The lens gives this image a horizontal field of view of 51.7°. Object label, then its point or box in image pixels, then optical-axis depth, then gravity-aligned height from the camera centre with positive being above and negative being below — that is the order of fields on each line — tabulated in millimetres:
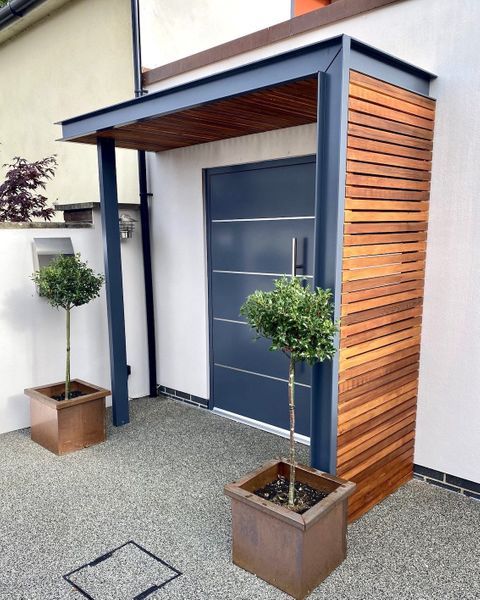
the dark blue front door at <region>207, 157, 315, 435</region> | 3689 -422
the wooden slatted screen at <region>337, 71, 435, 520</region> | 2408 -389
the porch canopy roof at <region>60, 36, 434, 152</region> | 2316 +599
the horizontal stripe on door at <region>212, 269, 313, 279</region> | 3814 -525
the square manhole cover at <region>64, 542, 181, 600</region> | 2192 -1678
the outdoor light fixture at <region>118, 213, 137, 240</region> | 4484 -155
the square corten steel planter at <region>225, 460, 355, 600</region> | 2109 -1429
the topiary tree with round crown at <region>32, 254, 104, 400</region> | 3658 -557
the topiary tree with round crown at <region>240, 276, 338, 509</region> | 2109 -475
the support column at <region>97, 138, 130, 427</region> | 3943 -564
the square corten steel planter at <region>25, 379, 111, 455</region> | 3609 -1552
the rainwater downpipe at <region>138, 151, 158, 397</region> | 4633 -584
